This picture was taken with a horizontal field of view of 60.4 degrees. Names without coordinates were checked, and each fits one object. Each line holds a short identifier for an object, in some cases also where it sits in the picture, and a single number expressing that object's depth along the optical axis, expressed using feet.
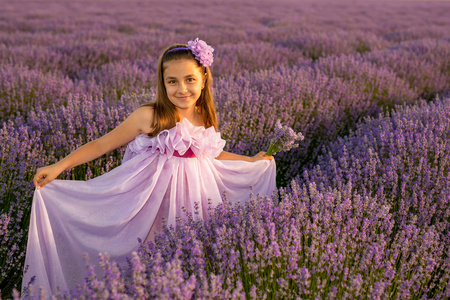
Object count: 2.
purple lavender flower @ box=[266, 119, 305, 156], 6.75
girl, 5.74
